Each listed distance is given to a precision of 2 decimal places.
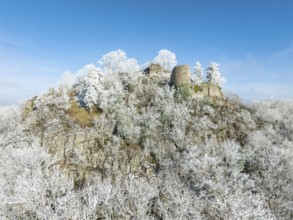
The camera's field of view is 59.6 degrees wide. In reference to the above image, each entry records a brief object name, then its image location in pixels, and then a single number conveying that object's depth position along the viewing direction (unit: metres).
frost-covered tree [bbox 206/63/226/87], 78.12
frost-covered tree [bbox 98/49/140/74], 79.06
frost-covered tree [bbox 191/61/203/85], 81.94
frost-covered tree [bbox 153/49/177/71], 94.94
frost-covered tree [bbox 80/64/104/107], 55.32
